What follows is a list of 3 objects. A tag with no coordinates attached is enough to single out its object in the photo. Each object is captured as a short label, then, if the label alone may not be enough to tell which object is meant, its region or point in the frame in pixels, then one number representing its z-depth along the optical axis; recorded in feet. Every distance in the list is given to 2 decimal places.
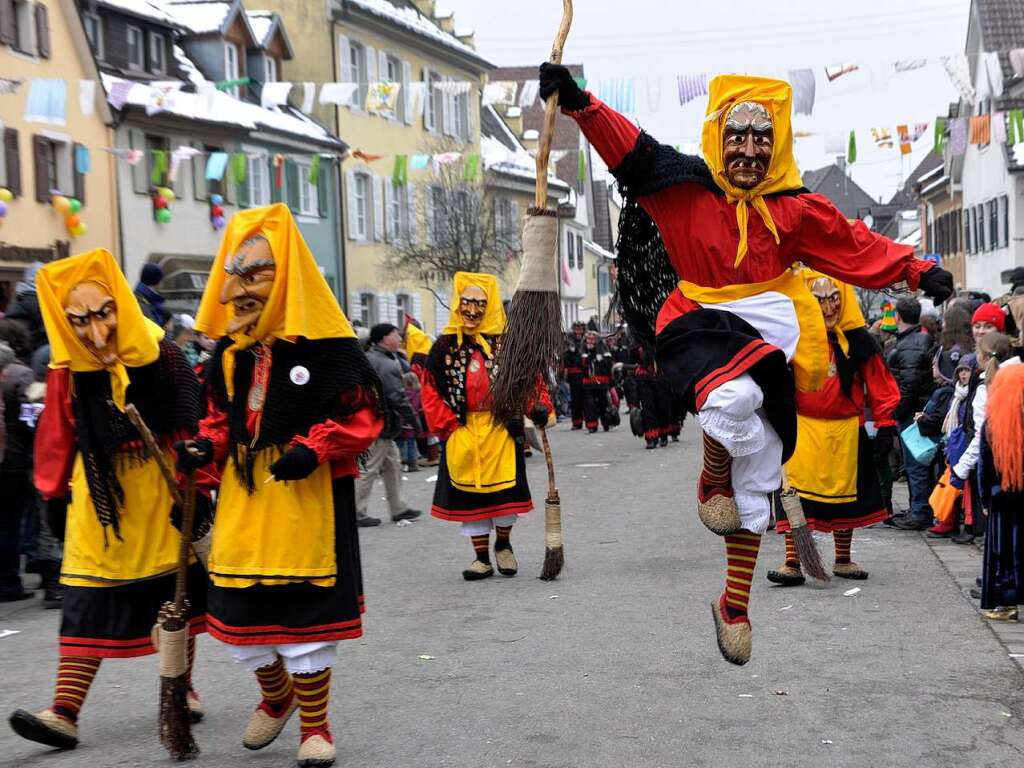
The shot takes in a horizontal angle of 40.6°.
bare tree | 112.16
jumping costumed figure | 16.85
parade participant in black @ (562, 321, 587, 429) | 81.10
